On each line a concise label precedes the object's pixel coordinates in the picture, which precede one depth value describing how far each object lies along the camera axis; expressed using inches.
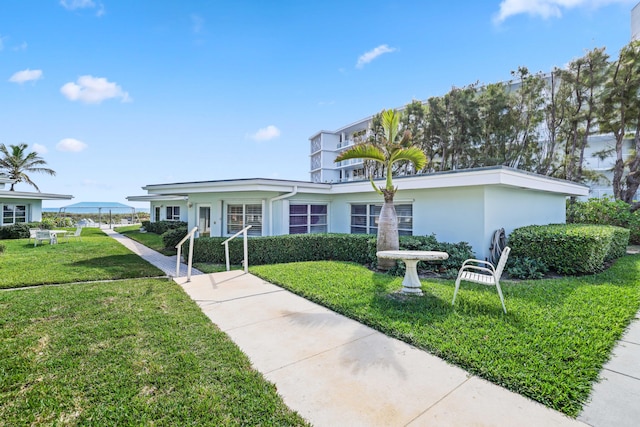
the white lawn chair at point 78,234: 669.3
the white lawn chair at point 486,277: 187.5
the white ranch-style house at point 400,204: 340.8
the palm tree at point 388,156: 309.0
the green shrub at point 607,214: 540.7
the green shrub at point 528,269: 290.8
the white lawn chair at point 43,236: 559.5
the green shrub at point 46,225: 788.4
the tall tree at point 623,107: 577.9
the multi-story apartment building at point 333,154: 1713.8
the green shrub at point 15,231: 695.1
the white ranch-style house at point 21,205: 754.2
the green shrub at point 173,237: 536.4
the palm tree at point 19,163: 1016.2
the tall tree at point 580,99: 608.4
